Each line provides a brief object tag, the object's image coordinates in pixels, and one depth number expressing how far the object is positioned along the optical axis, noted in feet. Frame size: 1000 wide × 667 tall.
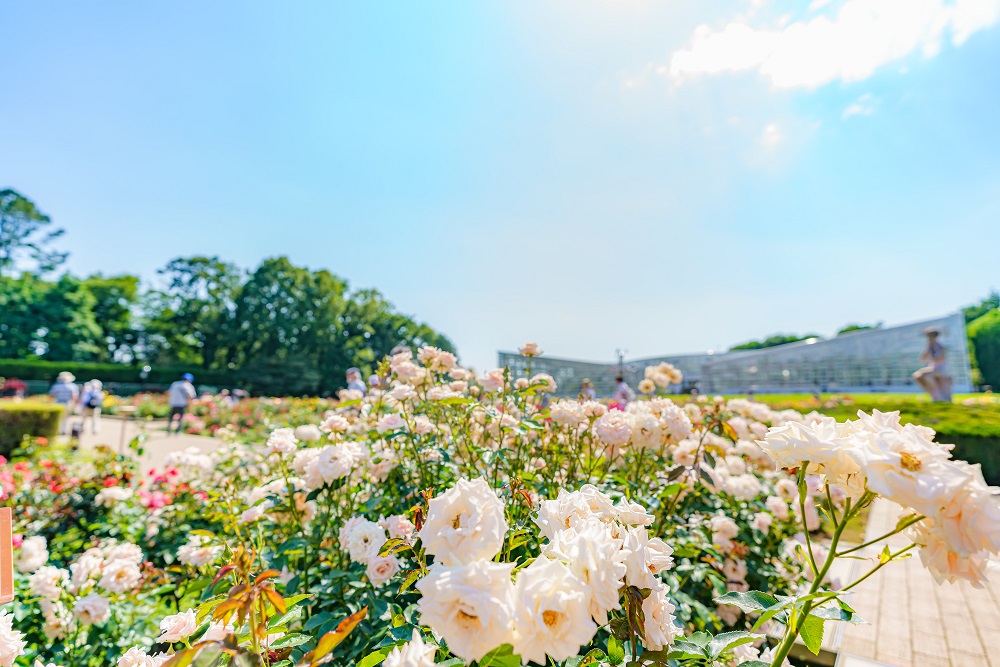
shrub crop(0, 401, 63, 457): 22.80
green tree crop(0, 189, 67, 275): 99.96
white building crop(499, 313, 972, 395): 86.74
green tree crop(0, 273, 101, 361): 90.27
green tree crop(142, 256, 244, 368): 99.81
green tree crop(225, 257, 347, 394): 92.12
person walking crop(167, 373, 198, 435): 33.40
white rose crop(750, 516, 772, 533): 8.23
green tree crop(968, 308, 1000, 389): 124.26
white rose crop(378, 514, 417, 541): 3.91
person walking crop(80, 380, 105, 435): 34.35
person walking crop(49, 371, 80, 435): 32.09
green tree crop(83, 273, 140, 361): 109.50
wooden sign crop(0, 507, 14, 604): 2.96
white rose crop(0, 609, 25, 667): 3.19
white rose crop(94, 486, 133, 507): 9.10
